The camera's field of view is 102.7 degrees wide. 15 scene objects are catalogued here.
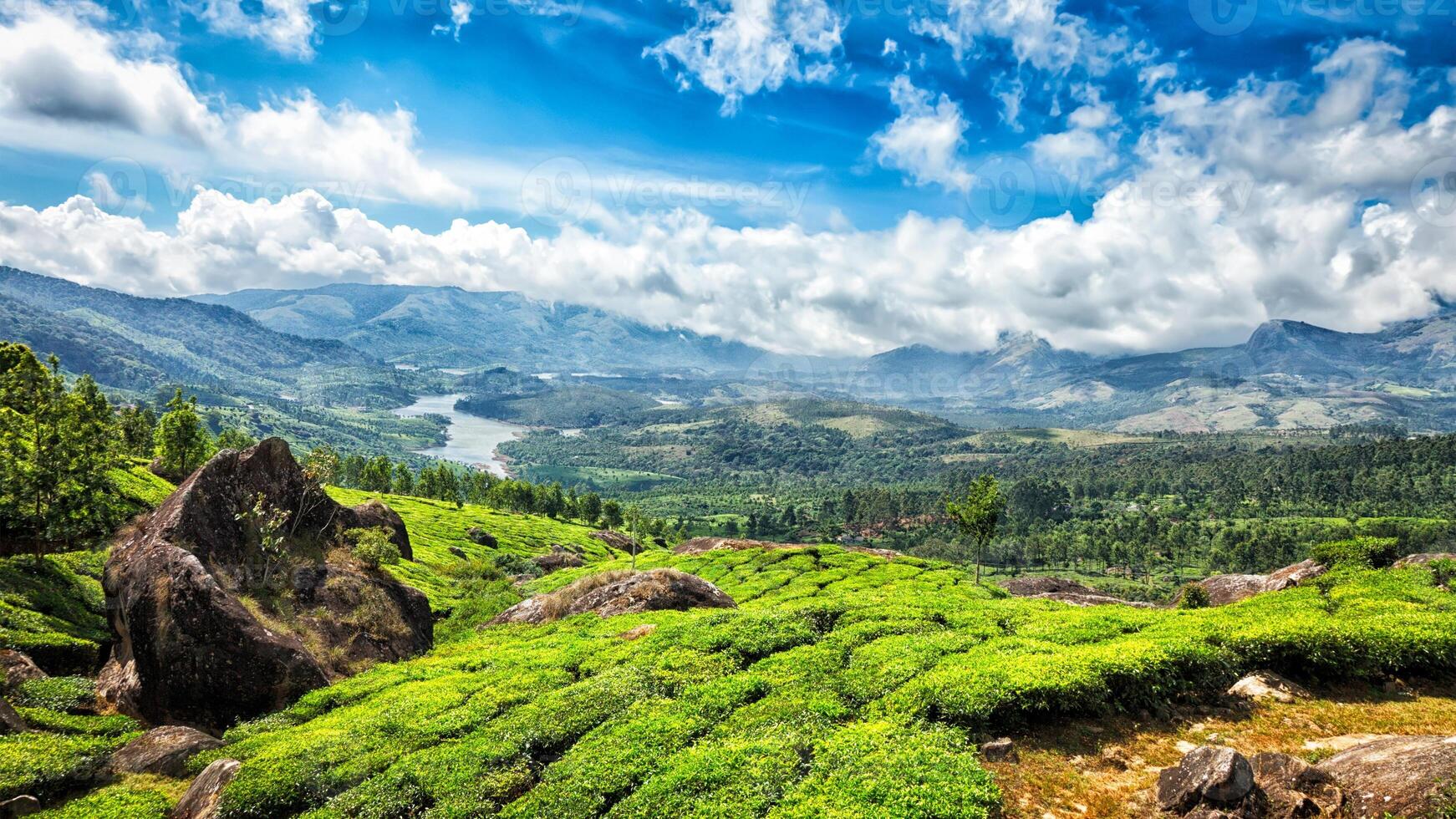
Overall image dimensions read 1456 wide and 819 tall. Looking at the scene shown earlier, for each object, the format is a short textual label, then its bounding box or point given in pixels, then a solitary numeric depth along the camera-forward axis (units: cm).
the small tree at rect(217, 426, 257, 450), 13873
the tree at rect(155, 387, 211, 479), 7781
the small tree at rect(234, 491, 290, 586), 3306
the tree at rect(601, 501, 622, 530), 18350
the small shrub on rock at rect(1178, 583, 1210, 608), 4150
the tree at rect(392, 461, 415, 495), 16712
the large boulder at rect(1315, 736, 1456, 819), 1156
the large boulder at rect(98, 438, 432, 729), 2436
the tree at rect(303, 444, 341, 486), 3991
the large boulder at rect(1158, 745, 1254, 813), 1288
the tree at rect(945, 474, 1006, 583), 6844
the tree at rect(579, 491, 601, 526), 18788
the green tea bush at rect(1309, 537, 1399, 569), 3450
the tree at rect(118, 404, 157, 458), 9762
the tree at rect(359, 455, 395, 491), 15675
